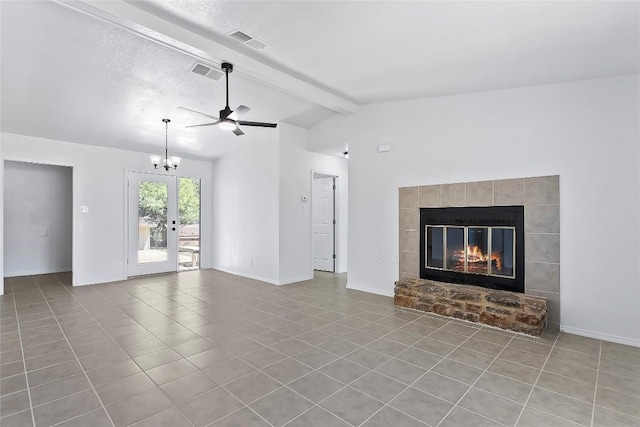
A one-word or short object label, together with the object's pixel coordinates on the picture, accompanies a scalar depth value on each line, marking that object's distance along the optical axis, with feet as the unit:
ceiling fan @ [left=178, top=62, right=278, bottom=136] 12.26
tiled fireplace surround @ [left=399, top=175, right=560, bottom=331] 12.35
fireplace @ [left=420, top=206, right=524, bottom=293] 13.32
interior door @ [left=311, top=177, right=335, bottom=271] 24.76
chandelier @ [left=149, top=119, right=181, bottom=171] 18.95
